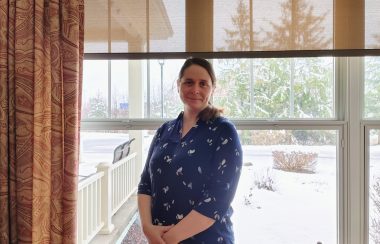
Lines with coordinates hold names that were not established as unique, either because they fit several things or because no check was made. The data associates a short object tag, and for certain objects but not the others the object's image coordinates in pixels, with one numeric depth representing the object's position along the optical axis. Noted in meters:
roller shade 1.50
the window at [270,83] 1.50
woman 1.12
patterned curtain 1.36
